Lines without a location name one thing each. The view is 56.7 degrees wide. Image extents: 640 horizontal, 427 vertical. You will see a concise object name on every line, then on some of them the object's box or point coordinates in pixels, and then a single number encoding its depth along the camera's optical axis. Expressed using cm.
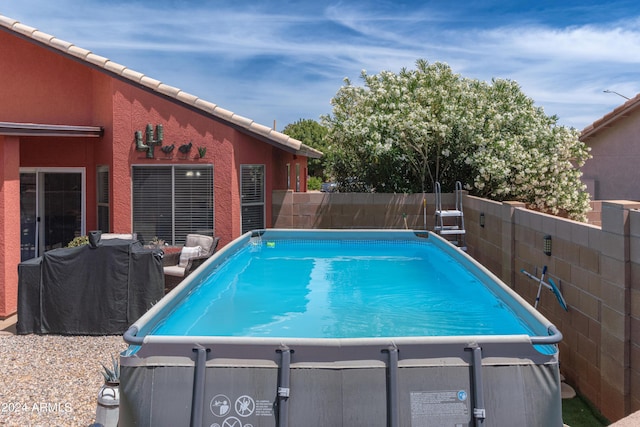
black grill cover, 952
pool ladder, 1517
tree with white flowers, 1562
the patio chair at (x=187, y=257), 1164
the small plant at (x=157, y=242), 1372
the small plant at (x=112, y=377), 589
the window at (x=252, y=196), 1484
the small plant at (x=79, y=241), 1218
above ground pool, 475
